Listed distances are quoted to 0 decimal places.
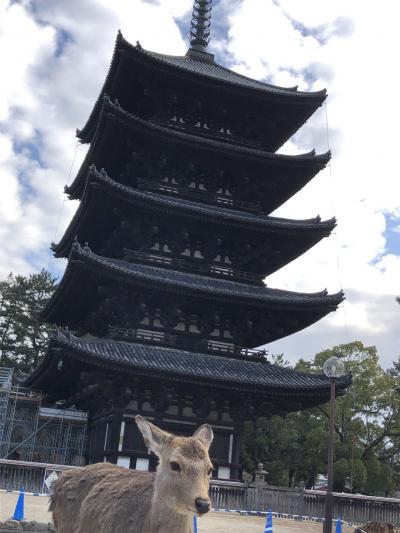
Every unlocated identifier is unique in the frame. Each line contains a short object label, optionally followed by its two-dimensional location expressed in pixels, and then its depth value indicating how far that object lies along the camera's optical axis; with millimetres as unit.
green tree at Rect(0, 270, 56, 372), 55500
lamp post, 12198
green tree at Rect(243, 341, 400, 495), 37750
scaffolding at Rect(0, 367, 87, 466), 29672
